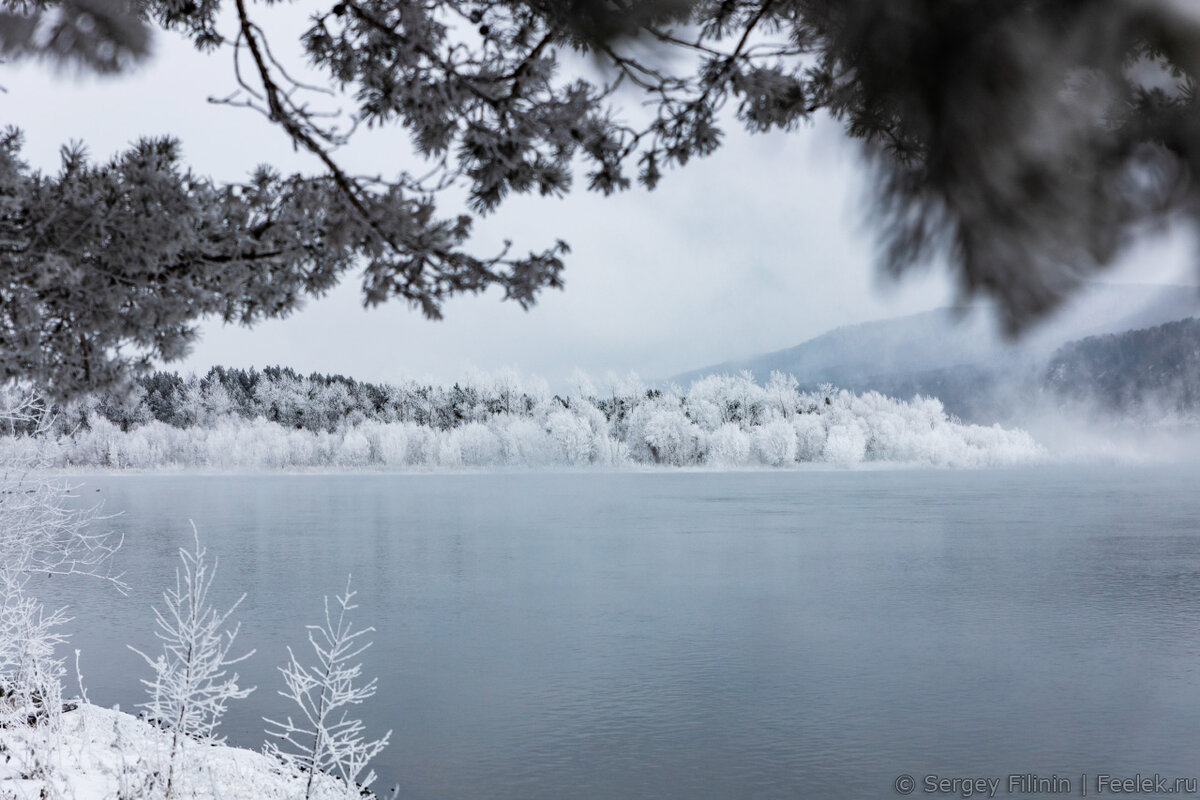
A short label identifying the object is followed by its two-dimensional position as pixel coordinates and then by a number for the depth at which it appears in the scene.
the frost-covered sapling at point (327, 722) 6.21
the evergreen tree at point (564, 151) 0.78
